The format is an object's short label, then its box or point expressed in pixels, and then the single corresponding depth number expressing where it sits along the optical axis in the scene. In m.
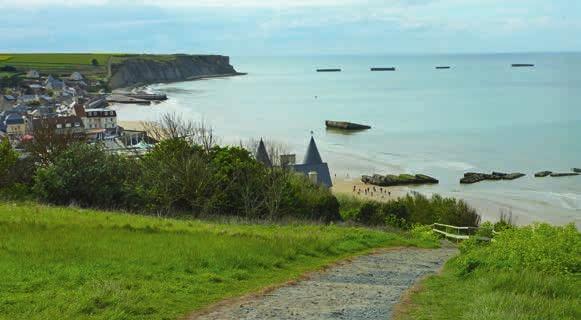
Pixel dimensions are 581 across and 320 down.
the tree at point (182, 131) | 34.61
